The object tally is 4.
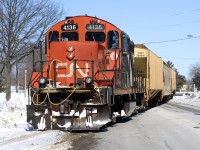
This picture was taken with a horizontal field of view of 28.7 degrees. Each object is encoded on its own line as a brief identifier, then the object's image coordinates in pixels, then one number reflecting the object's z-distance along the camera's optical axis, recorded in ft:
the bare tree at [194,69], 471.95
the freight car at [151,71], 77.56
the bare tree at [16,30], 82.99
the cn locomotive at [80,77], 40.88
